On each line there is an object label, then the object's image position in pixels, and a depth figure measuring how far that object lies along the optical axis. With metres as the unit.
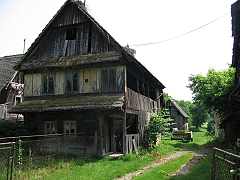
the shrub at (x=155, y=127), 18.22
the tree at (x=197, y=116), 65.25
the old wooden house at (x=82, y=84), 15.94
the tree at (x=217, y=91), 20.80
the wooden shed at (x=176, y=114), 45.66
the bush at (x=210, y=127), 48.32
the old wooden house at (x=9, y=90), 26.39
